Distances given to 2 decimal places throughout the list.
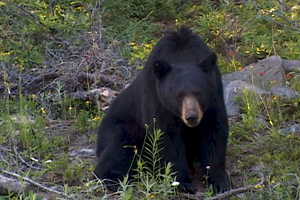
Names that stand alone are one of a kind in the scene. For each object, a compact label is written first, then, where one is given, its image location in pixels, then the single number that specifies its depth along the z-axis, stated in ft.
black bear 36.24
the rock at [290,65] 58.80
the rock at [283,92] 51.75
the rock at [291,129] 45.60
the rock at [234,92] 51.01
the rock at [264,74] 55.57
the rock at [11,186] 36.01
